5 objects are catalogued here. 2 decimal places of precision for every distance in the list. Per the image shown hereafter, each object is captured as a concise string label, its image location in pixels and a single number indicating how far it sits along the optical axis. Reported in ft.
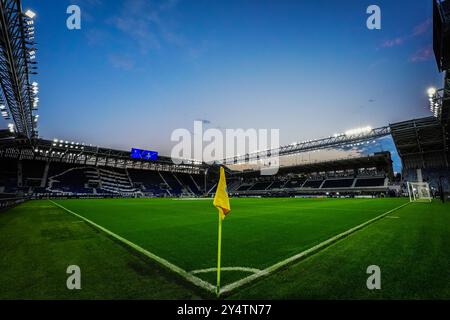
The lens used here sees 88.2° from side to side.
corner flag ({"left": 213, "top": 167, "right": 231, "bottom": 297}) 11.91
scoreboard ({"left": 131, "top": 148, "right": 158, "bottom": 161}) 188.27
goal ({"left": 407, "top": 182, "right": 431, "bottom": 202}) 110.96
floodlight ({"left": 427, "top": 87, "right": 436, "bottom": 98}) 73.47
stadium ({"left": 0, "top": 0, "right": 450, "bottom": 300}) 11.10
